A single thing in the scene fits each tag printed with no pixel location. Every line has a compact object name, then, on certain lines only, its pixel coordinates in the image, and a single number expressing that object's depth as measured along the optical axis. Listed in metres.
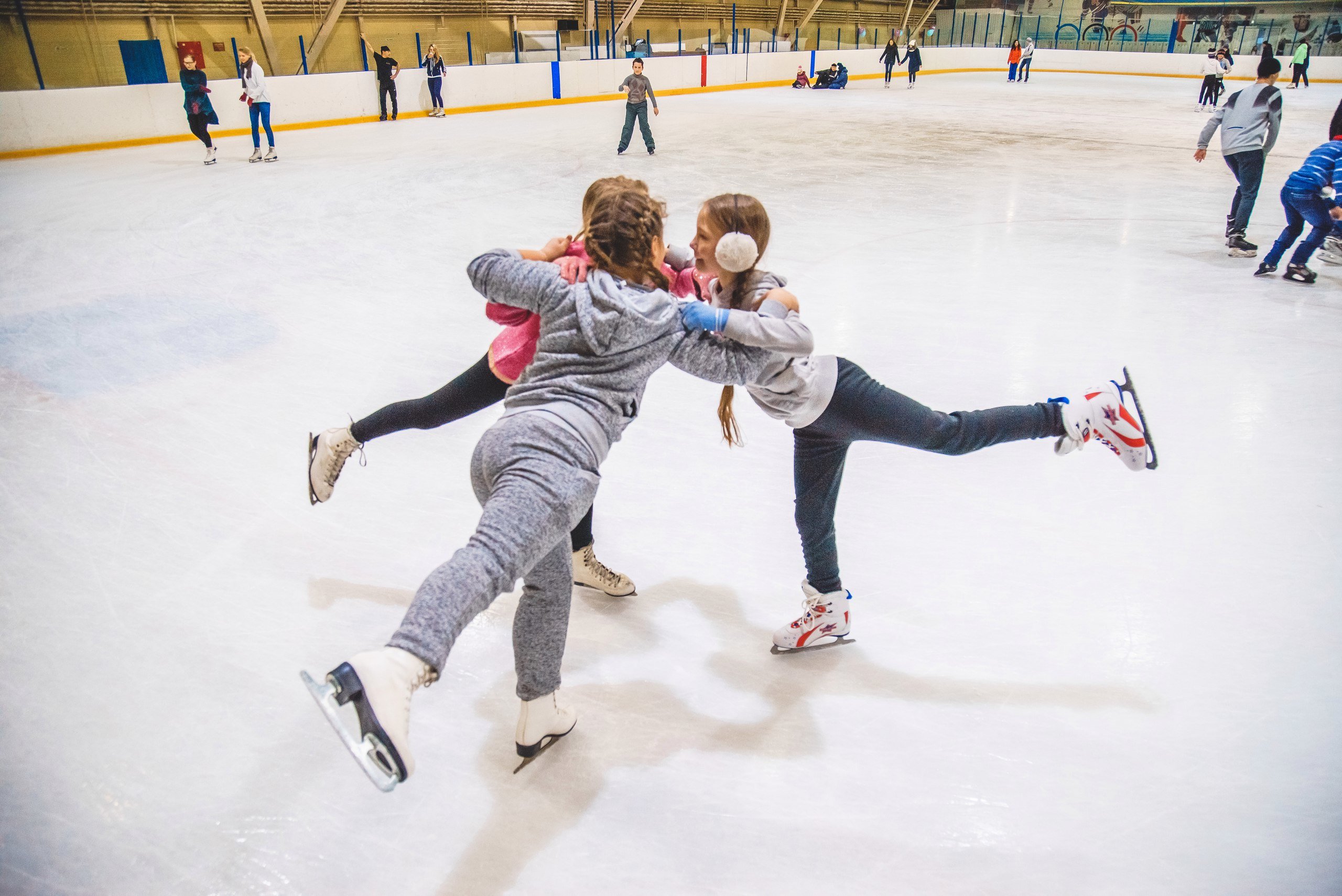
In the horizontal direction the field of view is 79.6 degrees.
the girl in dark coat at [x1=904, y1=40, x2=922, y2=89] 19.67
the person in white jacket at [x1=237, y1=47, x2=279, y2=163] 8.41
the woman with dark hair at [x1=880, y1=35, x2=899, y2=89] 19.72
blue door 9.91
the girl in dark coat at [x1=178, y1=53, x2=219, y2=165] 8.26
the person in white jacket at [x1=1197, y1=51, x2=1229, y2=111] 13.80
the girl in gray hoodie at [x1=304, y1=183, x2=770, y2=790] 1.09
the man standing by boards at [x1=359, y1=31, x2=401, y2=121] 11.67
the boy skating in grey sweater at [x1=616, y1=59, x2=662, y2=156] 8.88
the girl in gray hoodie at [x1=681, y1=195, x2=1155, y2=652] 1.39
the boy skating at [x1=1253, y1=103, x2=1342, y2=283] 3.93
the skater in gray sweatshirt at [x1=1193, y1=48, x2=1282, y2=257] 4.66
